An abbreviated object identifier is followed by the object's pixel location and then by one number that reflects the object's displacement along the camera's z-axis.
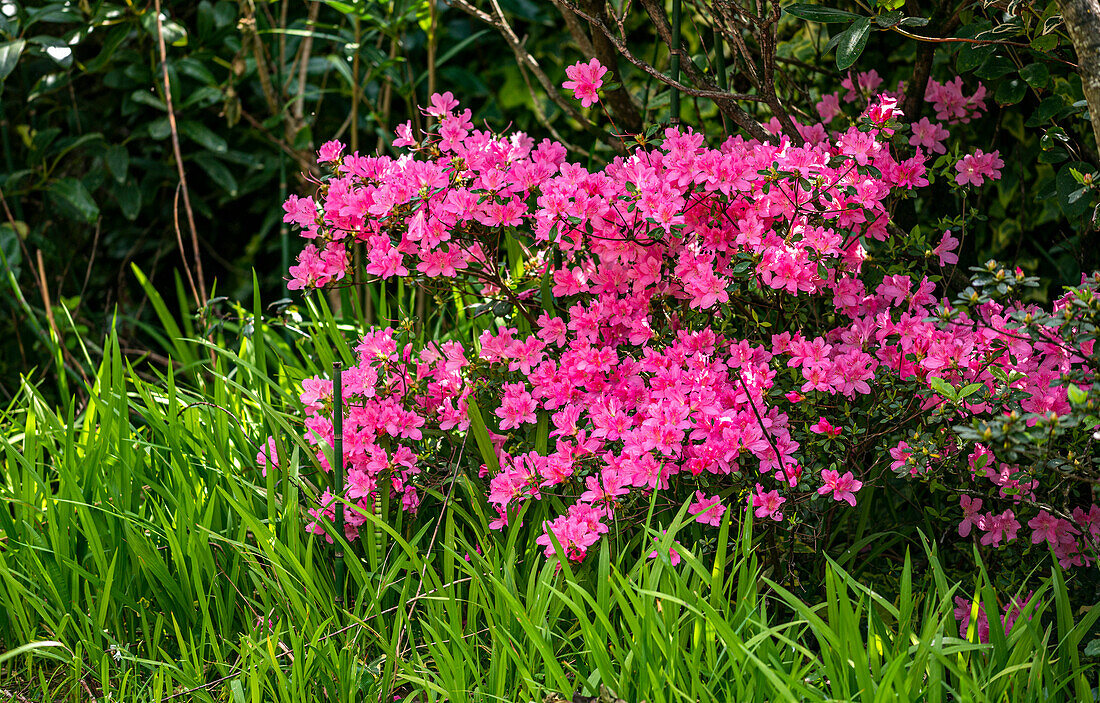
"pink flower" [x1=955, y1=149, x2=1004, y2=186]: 3.00
